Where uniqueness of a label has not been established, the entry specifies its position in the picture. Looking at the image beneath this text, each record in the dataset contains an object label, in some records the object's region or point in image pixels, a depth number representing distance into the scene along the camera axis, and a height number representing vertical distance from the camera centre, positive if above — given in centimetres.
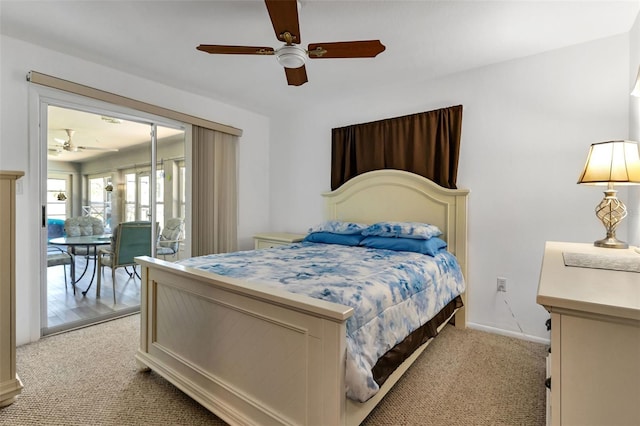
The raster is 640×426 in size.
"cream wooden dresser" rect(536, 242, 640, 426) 79 -39
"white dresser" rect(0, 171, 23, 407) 167 -44
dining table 290 -31
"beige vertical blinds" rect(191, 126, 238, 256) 357 +22
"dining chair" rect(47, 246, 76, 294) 274 -45
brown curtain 294 +68
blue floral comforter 132 -38
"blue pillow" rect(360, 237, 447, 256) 249 -28
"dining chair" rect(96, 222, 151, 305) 320 -39
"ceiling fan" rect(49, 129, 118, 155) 275 +61
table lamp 172 +22
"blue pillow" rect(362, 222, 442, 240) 260 -17
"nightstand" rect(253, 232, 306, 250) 365 -34
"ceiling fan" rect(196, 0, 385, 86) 172 +98
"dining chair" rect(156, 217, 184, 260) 358 -31
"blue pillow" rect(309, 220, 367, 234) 305 -17
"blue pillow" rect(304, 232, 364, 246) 296 -27
